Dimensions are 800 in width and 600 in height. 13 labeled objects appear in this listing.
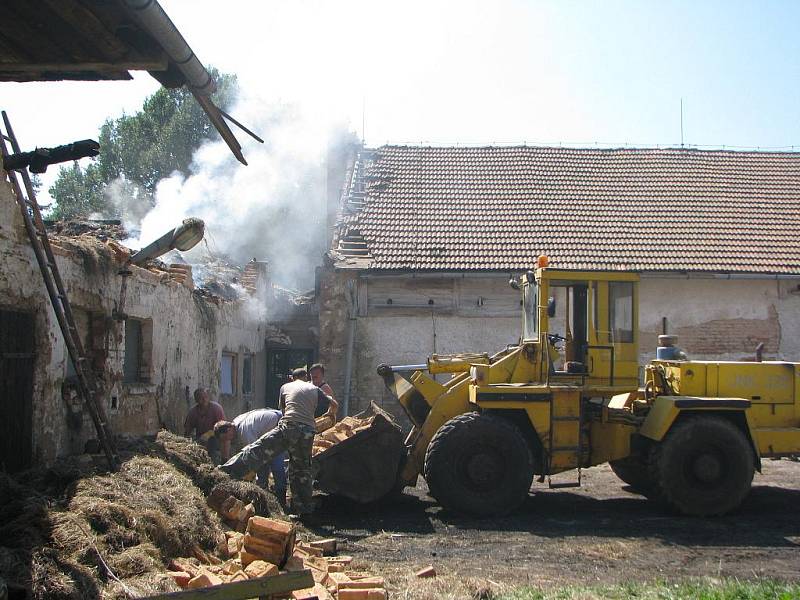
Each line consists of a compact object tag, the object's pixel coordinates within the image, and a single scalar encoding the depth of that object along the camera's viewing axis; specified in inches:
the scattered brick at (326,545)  274.8
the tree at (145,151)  1512.1
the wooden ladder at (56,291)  282.8
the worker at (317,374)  423.5
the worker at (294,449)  333.4
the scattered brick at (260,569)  225.5
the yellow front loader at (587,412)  348.5
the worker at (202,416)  409.1
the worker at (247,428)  385.7
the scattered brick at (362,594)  215.0
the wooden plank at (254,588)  157.4
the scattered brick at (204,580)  211.6
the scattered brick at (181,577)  213.5
